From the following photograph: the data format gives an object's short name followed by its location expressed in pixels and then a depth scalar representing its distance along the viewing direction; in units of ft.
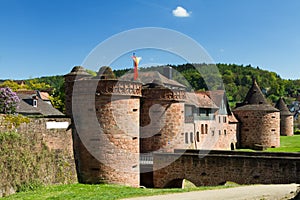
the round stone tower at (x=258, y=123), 141.90
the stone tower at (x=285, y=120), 189.67
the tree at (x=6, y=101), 78.21
